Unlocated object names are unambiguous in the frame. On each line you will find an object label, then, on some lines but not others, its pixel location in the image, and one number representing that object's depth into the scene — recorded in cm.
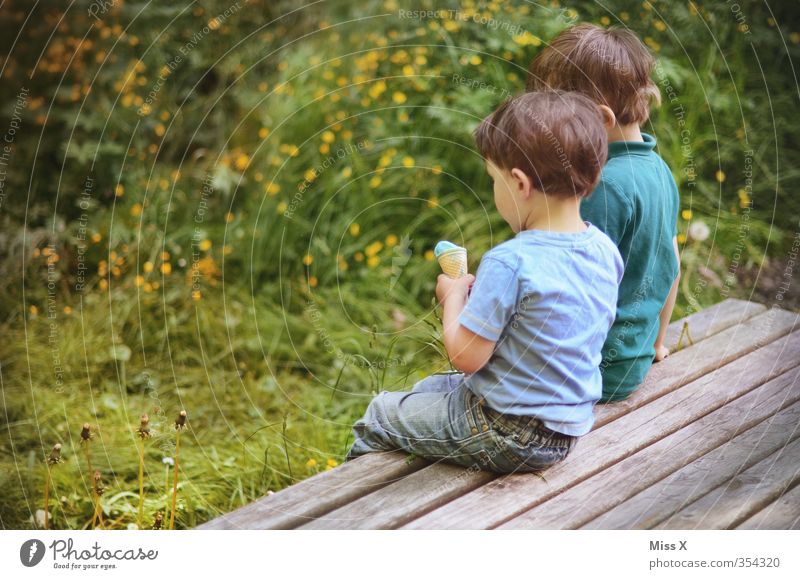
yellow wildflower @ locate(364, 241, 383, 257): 425
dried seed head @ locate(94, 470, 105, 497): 338
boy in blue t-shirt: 323
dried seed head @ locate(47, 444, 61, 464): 335
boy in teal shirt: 338
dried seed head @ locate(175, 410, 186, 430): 333
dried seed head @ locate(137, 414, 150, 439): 332
